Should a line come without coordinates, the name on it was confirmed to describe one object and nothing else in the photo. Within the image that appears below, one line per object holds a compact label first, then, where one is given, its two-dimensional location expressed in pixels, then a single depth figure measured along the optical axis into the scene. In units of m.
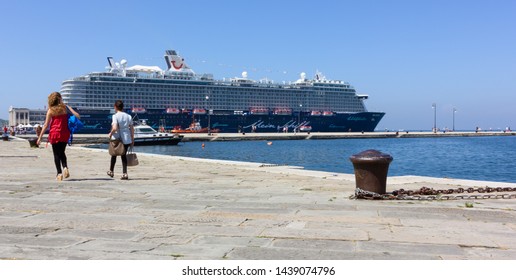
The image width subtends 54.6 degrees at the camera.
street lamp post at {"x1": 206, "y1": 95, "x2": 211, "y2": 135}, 88.65
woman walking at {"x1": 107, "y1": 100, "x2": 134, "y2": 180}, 8.04
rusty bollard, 6.10
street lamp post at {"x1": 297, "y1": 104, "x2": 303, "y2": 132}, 96.25
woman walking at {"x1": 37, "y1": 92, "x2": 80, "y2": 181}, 7.30
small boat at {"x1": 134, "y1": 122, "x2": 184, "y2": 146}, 44.72
